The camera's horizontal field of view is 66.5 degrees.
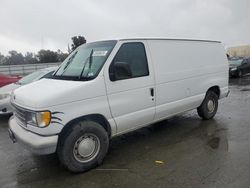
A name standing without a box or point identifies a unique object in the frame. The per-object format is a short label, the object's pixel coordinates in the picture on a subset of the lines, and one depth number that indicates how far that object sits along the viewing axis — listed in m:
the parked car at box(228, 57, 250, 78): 14.21
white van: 2.79
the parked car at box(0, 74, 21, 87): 6.87
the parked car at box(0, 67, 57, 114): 5.45
